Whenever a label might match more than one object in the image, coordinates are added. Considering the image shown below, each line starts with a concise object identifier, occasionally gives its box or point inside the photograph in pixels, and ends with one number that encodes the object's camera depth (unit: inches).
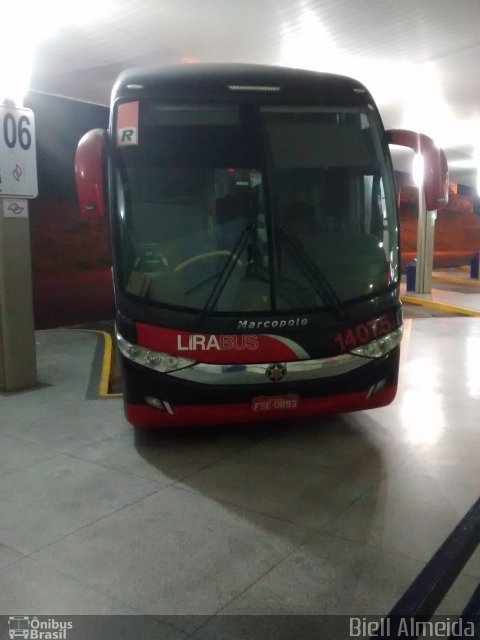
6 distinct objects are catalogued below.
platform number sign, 257.1
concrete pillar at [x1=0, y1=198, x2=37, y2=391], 265.3
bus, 190.1
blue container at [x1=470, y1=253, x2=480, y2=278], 862.5
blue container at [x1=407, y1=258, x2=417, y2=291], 667.4
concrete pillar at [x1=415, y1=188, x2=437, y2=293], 655.8
